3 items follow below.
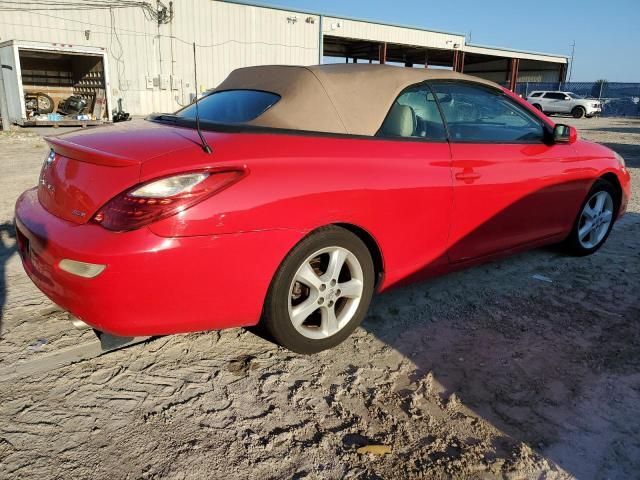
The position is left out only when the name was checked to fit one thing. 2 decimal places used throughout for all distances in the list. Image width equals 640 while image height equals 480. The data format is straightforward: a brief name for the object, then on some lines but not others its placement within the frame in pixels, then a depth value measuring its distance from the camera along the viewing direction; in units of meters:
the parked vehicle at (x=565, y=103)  30.36
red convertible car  2.11
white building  20.42
